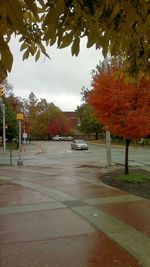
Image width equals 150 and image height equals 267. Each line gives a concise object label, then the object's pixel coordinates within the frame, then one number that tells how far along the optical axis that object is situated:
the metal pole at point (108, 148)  12.79
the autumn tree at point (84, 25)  1.41
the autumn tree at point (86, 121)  42.27
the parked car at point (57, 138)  57.71
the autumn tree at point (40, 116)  60.70
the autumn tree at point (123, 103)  8.62
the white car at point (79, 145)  28.05
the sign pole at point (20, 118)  13.77
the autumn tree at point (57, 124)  60.23
